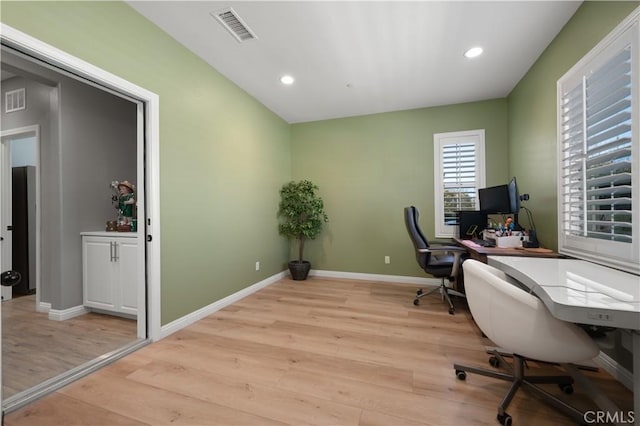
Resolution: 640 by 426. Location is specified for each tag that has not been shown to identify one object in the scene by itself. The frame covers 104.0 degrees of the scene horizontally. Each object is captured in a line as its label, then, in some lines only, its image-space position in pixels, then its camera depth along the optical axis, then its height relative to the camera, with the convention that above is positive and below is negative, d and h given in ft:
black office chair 9.43 -1.88
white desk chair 3.96 -2.02
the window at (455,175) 12.37 +1.84
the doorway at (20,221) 10.82 -0.33
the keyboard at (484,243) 8.69 -1.15
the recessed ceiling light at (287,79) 10.10 +5.45
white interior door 10.54 -0.41
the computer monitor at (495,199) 9.23 +0.46
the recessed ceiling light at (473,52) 8.30 +5.38
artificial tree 13.82 -0.13
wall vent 9.60 +4.41
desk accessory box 8.32 -0.98
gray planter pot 13.80 -3.20
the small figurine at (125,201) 9.40 +0.45
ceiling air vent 6.80 +5.42
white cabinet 8.43 -2.02
